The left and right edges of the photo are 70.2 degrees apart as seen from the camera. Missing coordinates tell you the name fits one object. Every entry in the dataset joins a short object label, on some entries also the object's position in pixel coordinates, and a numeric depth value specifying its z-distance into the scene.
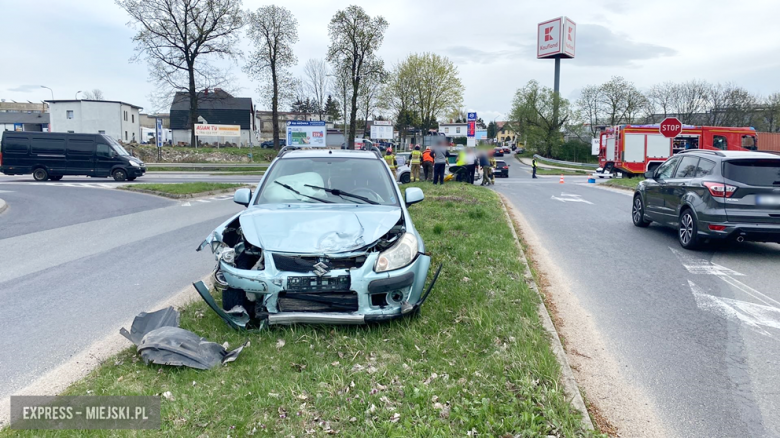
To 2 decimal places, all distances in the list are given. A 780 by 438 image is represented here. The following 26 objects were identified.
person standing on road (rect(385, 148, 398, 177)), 23.90
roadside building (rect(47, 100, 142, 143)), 64.38
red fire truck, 31.02
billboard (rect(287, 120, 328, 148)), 40.84
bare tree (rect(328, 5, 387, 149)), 47.91
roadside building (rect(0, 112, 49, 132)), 83.31
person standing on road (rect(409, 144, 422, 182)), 23.56
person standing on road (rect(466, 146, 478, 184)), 23.97
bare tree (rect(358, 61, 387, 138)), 49.31
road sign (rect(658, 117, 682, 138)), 22.09
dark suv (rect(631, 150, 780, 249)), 8.29
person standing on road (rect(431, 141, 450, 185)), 21.28
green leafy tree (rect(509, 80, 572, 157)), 76.69
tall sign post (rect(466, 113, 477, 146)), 25.53
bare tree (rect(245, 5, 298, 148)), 49.09
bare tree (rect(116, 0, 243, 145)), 44.44
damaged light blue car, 4.52
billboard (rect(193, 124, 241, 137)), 53.26
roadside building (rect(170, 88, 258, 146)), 76.62
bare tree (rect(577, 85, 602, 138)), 79.44
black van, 25.61
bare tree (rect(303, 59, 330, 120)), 58.16
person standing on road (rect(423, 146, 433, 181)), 22.69
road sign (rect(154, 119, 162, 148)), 41.65
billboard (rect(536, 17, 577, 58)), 73.19
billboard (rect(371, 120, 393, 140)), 52.22
